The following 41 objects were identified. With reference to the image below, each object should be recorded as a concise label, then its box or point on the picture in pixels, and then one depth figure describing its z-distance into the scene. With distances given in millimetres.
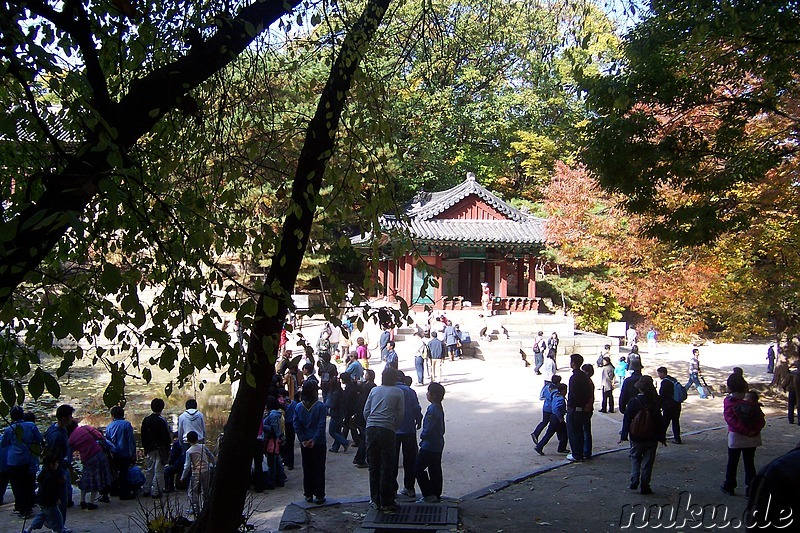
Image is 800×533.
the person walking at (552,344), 21181
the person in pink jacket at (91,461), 9180
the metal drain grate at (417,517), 7703
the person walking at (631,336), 25475
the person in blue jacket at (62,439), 8214
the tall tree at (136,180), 3371
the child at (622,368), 17989
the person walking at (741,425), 8711
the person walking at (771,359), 22750
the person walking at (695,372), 17938
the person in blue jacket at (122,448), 9695
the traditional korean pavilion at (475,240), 34125
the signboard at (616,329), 30797
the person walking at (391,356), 16359
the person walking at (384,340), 21362
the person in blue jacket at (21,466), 8375
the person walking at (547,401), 11844
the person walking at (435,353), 19516
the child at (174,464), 9930
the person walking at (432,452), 8750
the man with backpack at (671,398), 11859
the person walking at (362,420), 11513
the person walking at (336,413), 12312
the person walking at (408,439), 9125
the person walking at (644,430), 8906
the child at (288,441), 11250
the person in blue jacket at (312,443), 8867
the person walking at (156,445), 9930
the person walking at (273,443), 10039
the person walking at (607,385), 15797
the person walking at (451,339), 24469
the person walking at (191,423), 9648
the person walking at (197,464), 8547
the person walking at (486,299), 33000
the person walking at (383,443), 8148
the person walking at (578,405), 11094
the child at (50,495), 7863
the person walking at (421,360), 19469
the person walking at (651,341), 28406
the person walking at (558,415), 11766
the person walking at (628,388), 11680
